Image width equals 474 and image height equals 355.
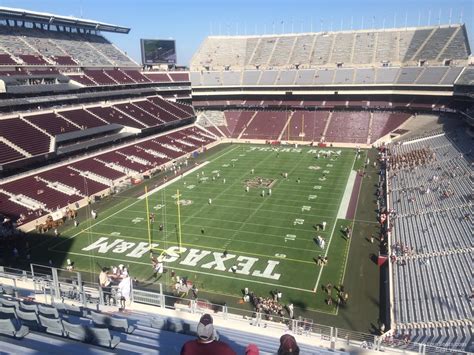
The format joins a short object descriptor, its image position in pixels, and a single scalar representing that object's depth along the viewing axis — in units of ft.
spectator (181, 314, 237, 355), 13.42
